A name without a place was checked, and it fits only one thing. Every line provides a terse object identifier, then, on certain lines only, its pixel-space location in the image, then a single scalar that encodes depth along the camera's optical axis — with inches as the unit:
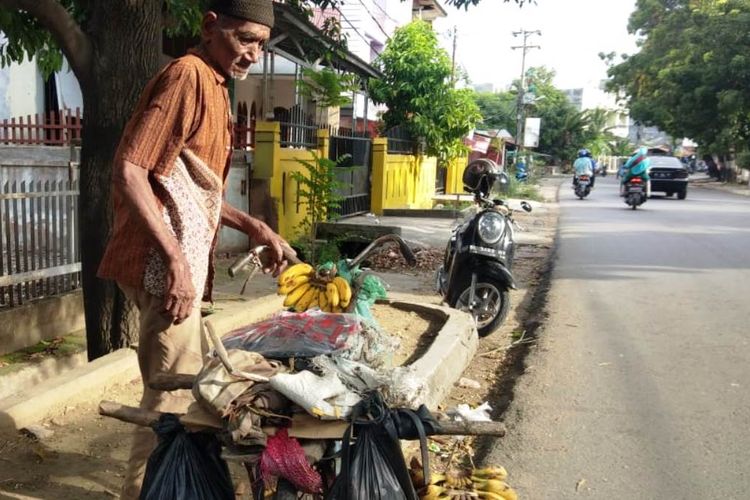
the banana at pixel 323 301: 131.3
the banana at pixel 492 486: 90.0
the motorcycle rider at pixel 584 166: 997.8
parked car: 1035.3
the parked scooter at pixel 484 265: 238.5
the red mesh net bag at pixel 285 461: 77.5
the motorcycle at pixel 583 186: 1006.4
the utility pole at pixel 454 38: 1561.8
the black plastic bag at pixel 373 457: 77.4
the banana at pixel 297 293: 133.2
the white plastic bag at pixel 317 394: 77.6
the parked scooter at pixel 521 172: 1337.4
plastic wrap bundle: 96.7
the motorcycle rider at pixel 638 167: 794.8
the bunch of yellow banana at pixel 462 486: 87.4
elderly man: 87.5
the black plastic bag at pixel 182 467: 80.9
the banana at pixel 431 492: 86.7
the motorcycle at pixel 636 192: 797.2
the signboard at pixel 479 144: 1274.9
